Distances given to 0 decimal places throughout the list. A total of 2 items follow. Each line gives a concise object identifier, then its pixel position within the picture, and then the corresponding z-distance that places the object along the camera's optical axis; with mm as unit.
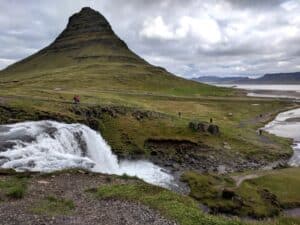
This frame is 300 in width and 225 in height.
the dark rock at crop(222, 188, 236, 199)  44400
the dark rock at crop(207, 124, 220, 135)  83562
